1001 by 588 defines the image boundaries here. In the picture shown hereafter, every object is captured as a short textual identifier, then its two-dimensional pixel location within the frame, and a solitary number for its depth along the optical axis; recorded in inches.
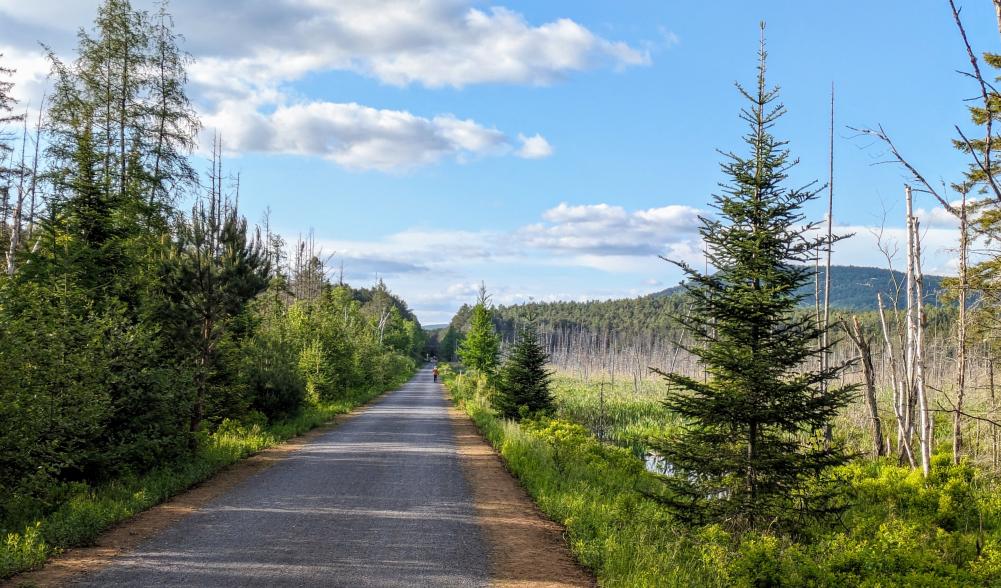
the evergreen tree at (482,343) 1550.2
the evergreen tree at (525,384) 961.5
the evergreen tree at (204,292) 562.6
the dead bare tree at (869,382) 604.6
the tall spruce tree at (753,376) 338.7
